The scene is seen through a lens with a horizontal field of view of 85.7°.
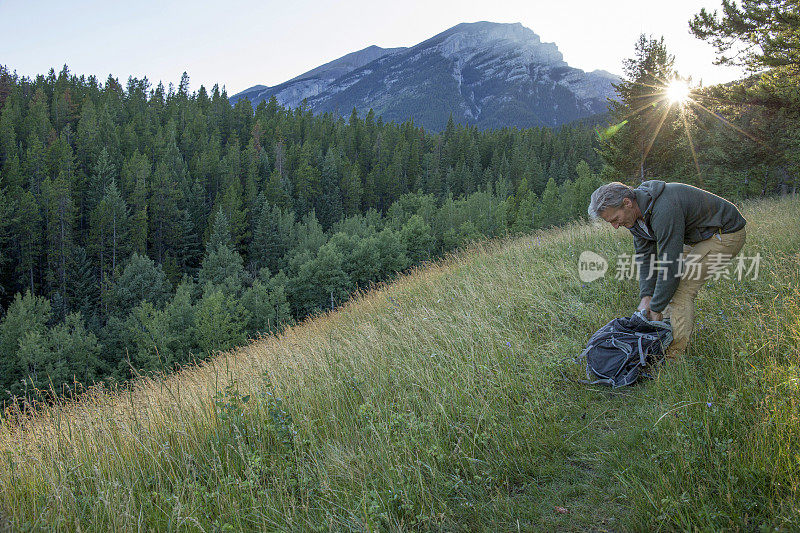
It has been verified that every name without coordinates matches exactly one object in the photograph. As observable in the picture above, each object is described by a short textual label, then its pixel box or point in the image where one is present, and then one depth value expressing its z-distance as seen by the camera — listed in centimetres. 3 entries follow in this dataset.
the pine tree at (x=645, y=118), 2139
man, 353
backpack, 377
